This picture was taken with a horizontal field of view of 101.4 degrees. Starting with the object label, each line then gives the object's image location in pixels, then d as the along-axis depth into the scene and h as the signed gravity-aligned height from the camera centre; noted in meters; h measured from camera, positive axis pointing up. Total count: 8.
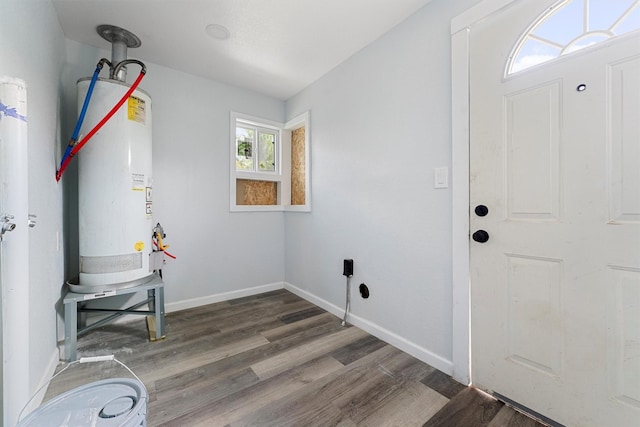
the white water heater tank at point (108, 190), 1.77 +0.16
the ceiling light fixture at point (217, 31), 1.98 +1.41
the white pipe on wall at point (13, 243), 0.89 -0.10
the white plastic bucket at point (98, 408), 0.75 -0.60
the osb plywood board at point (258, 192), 3.16 +0.27
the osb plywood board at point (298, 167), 3.24 +0.57
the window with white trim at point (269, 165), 2.97 +0.60
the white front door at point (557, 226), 1.06 -0.07
